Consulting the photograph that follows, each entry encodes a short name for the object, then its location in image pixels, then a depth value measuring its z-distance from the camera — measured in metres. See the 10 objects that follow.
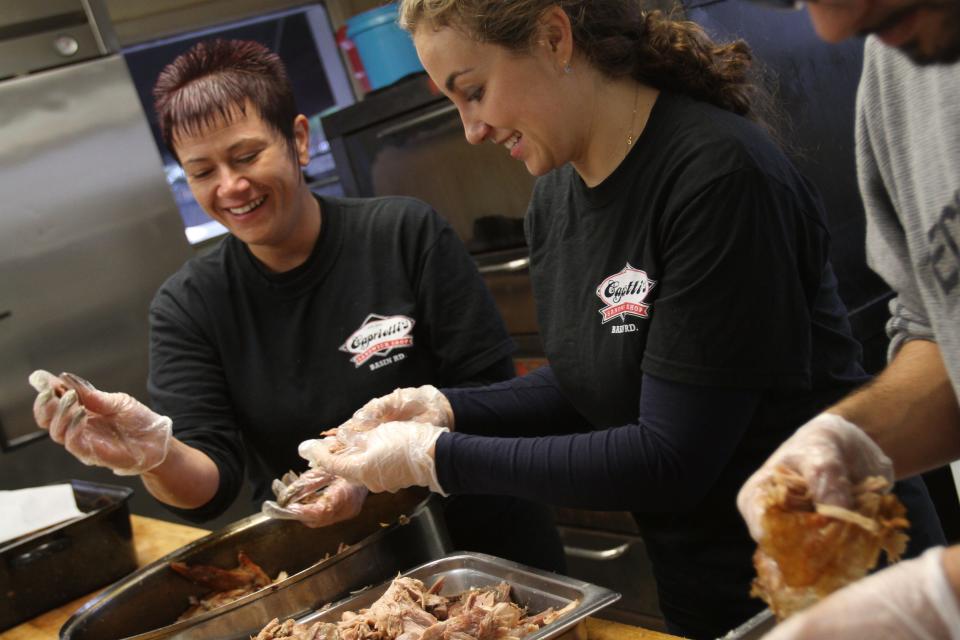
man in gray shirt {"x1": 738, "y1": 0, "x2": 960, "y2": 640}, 0.74
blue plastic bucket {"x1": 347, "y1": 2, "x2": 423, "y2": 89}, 3.68
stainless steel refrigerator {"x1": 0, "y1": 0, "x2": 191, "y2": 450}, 3.69
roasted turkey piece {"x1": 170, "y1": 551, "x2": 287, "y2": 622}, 1.84
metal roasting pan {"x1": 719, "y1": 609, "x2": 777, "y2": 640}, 1.11
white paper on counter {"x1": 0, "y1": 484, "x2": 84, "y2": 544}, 2.30
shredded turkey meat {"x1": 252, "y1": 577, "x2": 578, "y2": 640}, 1.46
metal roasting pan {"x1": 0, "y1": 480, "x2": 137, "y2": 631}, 2.17
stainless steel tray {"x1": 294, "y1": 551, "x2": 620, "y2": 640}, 1.38
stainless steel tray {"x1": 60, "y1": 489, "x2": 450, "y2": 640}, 1.63
